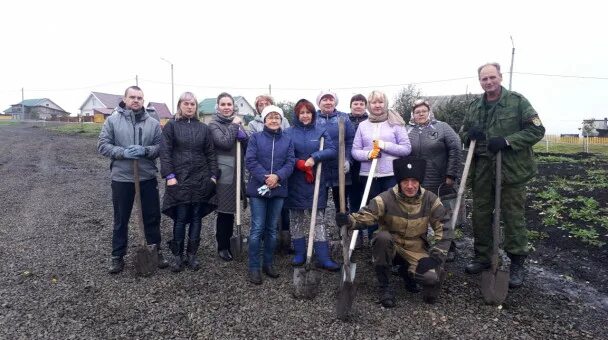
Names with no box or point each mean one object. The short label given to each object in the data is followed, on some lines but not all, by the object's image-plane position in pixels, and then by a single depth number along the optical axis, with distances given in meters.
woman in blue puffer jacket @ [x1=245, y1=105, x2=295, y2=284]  4.59
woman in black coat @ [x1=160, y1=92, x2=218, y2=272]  4.70
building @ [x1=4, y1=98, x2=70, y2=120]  69.44
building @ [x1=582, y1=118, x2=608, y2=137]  29.63
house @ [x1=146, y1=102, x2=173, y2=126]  58.60
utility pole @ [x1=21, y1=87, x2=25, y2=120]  63.20
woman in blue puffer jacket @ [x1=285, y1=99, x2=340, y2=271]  4.78
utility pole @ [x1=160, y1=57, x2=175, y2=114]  36.76
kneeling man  4.01
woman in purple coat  4.89
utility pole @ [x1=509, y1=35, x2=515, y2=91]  24.21
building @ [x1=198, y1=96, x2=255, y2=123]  59.24
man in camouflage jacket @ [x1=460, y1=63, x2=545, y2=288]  4.43
